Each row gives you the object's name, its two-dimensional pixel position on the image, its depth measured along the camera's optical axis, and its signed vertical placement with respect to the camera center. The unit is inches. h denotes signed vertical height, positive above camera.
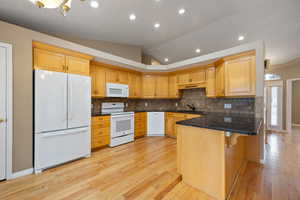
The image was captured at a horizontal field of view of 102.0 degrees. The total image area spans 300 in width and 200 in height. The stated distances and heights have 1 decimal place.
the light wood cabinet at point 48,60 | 83.7 +28.7
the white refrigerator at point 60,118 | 81.5 -13.3
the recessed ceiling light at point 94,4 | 79.8 +64.6
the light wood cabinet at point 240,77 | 99.3 +20.3
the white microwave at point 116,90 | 137.4 +11.9
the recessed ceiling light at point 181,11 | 96.0 +71.9
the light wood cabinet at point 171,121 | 149.2 -27.0
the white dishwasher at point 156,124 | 165.2 -32.6
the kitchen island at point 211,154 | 56.5 -28.9
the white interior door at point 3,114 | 70.4 -8.3
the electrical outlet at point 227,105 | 129.2 -5.8
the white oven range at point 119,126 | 127.6 -28.5
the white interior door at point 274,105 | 198.4 -8.0
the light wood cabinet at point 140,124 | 154.3 -31.8
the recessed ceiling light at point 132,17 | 97.4 +68.2
